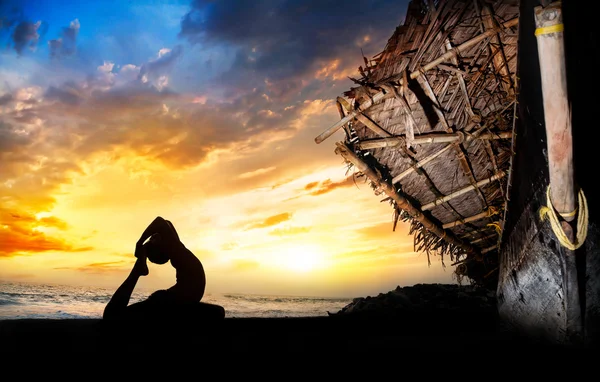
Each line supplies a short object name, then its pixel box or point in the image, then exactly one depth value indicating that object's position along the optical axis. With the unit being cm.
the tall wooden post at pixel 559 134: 177
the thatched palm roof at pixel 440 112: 309
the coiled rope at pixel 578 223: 211
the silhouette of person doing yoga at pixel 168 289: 254
